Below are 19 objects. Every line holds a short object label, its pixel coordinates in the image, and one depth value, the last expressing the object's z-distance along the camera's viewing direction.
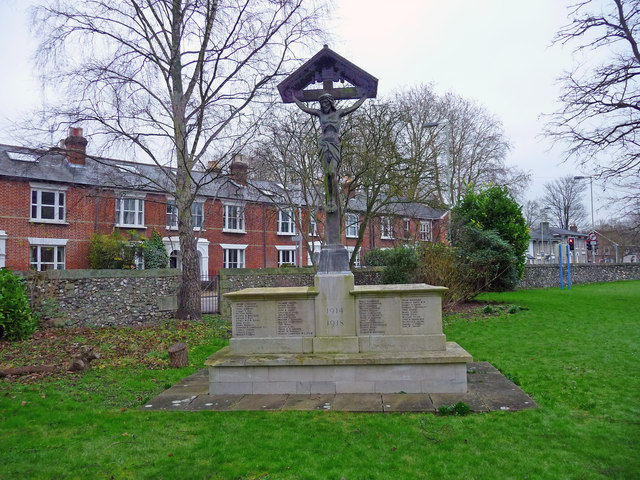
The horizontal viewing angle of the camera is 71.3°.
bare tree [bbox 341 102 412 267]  16.97
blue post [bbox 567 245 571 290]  26.91
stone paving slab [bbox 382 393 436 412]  5.71
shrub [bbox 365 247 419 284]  16.12
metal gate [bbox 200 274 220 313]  17.32
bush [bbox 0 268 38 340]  11.05
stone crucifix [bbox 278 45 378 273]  7.22
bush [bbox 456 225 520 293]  17.52
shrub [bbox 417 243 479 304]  15.99
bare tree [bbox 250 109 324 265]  17.34
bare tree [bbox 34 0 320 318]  13.31
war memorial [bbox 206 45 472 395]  6.48
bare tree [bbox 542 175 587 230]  70.69
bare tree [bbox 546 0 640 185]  16.02
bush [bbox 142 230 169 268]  25.91
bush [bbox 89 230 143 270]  24.42
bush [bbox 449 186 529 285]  19.12
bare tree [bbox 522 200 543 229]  64.06
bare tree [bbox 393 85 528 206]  30.67
